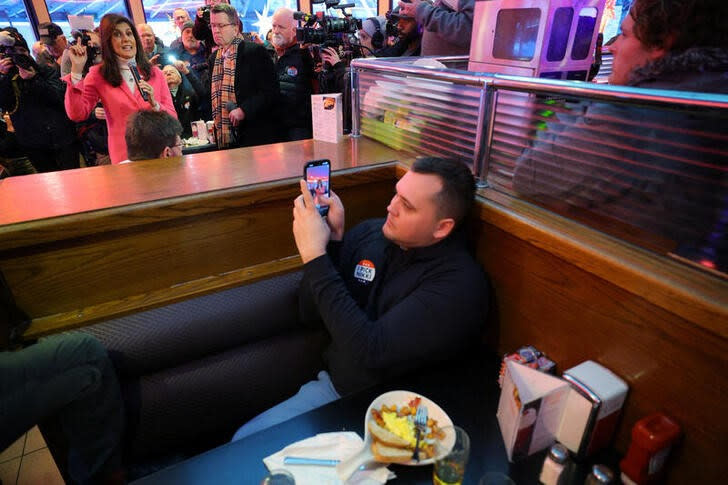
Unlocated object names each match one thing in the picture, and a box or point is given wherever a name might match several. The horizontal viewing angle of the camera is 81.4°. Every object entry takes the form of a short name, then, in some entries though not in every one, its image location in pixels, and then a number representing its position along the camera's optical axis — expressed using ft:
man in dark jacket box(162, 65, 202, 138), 12.76
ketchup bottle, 2.91
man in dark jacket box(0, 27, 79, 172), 11.05
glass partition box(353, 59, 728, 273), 2.99
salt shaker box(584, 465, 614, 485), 2.80
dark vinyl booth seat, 4.75
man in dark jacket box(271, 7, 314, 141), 11.12
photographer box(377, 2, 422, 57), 10.44
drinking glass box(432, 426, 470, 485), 2.92
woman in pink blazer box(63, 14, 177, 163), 8.29
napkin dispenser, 3.17
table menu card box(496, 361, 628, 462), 3.15
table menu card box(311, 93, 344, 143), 6.56
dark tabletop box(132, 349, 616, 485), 3.18
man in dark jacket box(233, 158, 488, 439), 3.96
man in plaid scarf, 10.11
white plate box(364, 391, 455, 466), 3.41
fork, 3.15
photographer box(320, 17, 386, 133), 9.82
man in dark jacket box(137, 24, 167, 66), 14.87
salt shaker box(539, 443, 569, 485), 2.96
